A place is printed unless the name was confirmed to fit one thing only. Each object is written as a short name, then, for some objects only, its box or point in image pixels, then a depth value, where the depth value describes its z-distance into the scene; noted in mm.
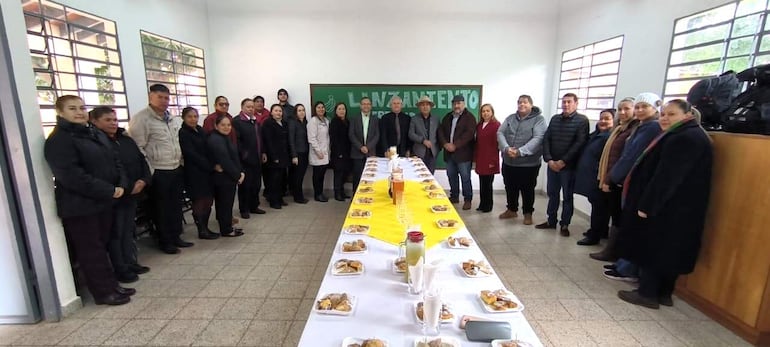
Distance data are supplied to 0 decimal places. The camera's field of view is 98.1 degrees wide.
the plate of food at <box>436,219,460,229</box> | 1984
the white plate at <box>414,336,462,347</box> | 1011
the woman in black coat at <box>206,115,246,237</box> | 3480
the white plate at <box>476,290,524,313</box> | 1188
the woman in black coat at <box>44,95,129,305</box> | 2125
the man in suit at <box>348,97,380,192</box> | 5094
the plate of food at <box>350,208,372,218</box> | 2186
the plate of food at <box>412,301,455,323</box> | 1135
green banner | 5410
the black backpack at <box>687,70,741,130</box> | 2297
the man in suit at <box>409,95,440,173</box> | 4898
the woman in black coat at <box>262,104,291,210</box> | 4656
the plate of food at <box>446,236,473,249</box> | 1725
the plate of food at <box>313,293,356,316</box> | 1171
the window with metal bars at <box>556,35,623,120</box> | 4125
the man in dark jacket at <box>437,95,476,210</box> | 4566
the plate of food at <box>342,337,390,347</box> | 1011
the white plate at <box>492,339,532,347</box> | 1009
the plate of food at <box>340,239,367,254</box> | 1669
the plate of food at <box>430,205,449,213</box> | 2264
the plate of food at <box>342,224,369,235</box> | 1912
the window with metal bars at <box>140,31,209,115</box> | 3910
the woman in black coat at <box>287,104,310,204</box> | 4973
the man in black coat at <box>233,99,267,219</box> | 4219
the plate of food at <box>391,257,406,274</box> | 1460
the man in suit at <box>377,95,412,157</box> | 5070
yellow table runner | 1879
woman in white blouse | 4996
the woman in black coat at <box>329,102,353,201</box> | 5098
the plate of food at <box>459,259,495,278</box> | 1446
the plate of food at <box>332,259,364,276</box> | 1450
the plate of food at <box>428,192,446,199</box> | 2589
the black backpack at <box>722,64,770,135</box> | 2043
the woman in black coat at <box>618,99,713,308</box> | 2127
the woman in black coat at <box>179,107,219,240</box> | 3322
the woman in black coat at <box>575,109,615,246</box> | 3401
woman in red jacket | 4395
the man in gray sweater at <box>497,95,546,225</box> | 3916
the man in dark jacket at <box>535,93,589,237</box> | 3582
